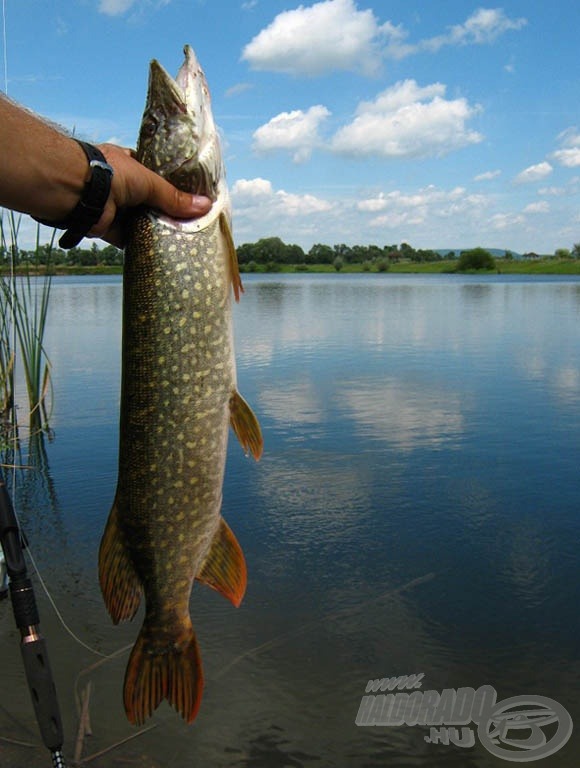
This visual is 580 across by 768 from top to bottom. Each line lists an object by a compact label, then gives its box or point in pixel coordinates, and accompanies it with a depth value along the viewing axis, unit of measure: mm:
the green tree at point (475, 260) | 109625
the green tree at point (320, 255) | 119188
